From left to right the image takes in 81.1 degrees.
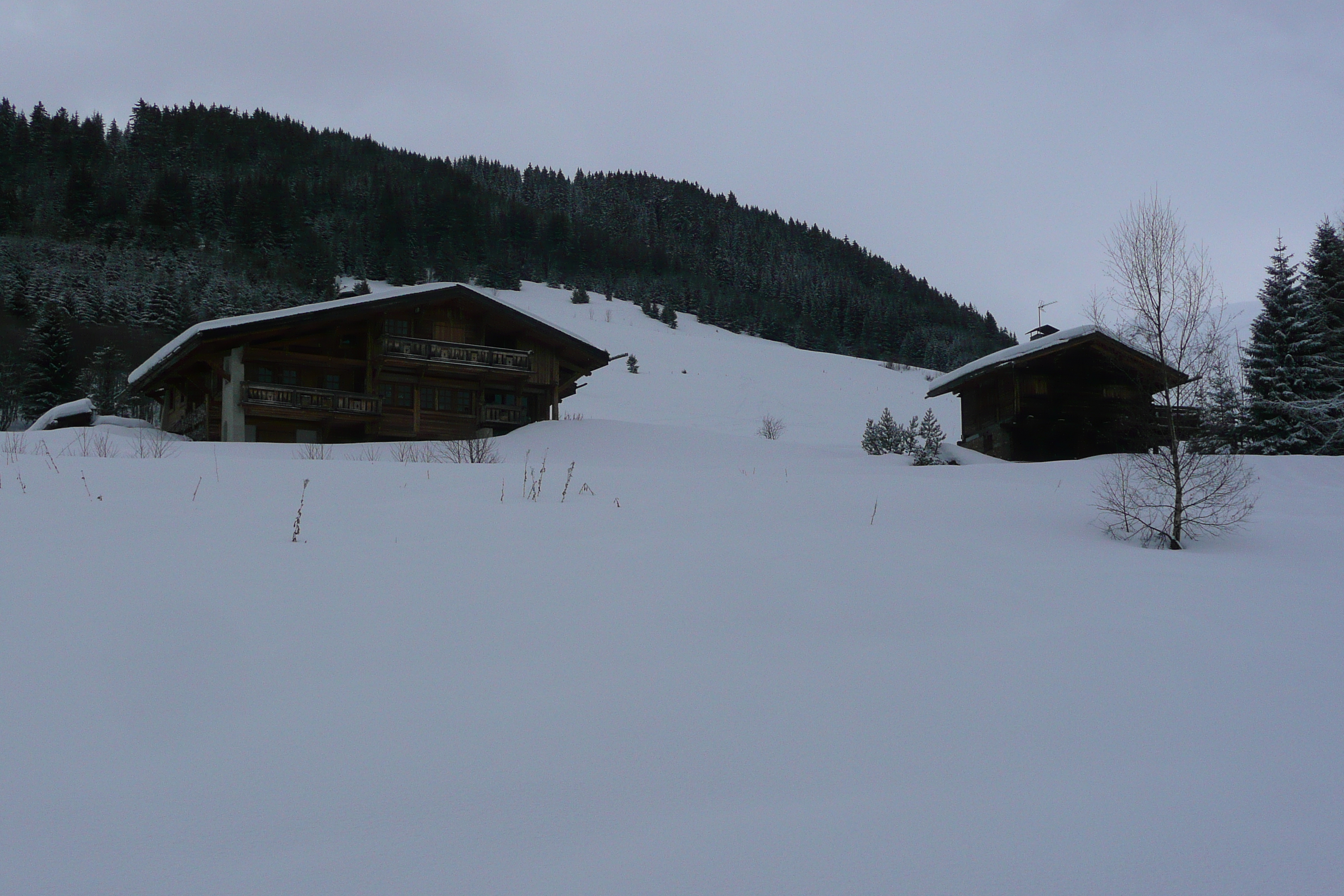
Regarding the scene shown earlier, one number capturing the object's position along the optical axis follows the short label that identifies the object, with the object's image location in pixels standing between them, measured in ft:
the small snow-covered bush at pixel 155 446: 50.19
